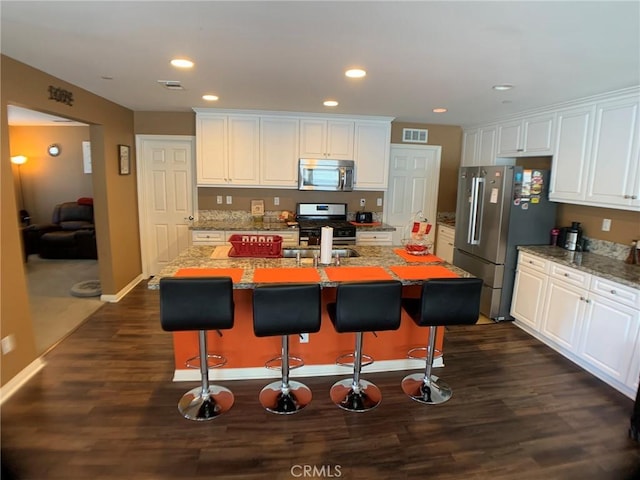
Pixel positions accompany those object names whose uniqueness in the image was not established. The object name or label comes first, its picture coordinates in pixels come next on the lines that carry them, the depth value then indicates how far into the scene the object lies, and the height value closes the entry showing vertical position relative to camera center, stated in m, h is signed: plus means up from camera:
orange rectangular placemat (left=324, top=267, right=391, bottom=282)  2.63 -0.63
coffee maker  3.84 -0.46
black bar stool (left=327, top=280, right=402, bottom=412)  2.40 -0.78
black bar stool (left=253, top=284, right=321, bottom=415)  2.32 -0.79
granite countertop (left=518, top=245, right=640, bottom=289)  2.93 -0.62
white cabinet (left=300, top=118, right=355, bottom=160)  5.03 +0.66
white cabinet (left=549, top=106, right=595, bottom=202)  3.52 +0.39
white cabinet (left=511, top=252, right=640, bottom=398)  2.85 -1.09
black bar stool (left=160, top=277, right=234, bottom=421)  2.28 -0.75
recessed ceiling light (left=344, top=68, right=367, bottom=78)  2.82 +0.89
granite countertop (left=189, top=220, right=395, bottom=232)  4.91 -0.57
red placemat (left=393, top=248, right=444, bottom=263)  3.19 -0.60
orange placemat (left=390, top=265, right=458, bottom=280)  2.72 -0.63
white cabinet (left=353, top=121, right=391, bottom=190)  5.15 +0.47
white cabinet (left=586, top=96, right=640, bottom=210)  3.10 +0.34
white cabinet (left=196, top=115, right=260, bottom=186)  4.91 +0.45
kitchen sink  3.29 -0.60
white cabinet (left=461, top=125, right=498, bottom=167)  4.89 +0.62
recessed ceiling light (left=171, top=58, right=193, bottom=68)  2.68 +0.88
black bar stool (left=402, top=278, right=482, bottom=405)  2.51 -0.77
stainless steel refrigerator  3.98 -0.33
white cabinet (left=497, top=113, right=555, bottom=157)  3.96 +0.64
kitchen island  2.69 -1.14
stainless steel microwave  5.12 +0.16
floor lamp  6.88 -0.22
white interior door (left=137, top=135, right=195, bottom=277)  5.24 -0.21
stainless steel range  4.96 -0.51
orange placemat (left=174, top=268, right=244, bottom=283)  2.56 -0.63
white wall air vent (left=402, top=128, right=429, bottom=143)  5.61 +0.82
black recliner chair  6.40 -0.95
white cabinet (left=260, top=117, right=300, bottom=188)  4.98 +0.47
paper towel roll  2.94 -0.47
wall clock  7.10 +0.55
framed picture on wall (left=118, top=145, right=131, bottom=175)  4.68 +0.27
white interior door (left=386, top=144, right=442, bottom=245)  5.70 +0.07
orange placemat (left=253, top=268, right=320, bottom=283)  2.56 -0.64
